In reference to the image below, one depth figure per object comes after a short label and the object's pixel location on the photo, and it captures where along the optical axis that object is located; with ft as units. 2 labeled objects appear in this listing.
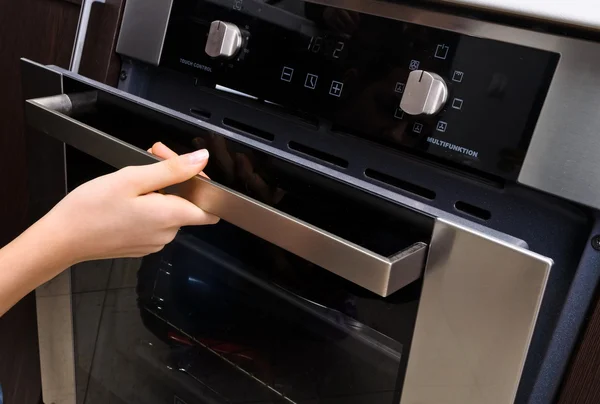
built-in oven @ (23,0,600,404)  1.19
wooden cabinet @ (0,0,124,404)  2.09
